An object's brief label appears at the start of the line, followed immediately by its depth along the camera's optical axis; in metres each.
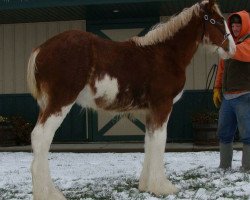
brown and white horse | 4.25
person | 5.75
